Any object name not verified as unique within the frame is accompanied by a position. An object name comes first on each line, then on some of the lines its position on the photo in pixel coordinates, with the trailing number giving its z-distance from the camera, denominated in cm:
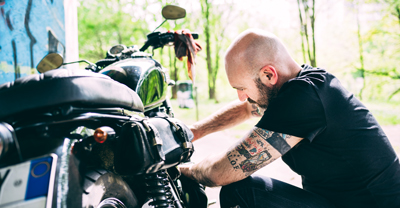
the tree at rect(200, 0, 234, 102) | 1733
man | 139
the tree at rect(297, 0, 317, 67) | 1361
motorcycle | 70
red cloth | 218
